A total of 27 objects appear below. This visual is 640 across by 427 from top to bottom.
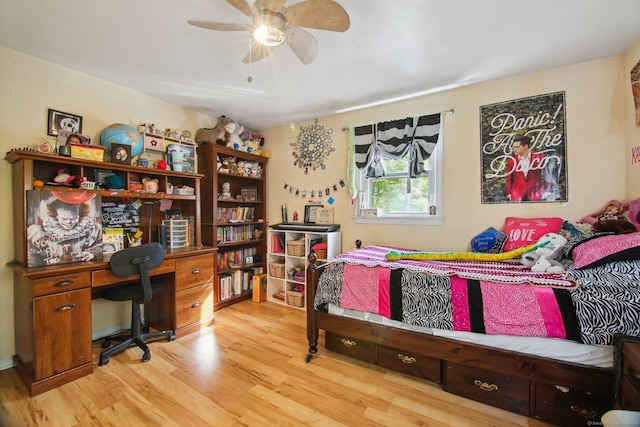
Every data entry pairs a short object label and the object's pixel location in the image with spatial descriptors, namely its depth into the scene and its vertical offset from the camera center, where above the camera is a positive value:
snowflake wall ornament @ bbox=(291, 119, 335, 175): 3.45 +0.89
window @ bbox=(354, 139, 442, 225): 2.79 +0.19
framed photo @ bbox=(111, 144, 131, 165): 2.34 +0.55
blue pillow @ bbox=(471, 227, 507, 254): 2.40 -0.29
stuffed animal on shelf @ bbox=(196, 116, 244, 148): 3.19 +1.00
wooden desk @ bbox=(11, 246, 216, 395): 1.71 -0.74
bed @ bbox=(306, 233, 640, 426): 1.34 -0.69
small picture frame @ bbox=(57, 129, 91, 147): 2.20 +0.66
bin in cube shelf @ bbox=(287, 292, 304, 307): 3.19 -1.08
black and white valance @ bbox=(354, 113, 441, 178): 2.75 +0.78
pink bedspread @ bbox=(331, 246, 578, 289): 1.53 -0.42
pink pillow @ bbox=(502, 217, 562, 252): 2.25 -0.18
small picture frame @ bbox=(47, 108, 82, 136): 2.18 +0.80
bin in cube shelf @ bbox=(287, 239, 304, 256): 3.23 -0.45
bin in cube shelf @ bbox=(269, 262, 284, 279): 3.39 -0.76
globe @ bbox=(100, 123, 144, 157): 2.39 +0.73
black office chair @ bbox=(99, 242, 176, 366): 2.03 -0.61
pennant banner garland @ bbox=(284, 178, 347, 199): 3.35 +0.29
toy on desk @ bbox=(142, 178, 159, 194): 2.60 +0.29
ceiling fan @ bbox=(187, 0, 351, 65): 1.37 +1.09
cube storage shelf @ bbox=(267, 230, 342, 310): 3.19 -0.62
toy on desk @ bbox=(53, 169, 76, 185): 2.09 +0.30
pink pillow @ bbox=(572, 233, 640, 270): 1.47 -0.25
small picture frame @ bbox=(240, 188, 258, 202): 3.73 +0.27
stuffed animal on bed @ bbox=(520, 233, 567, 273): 1.79 -0.33
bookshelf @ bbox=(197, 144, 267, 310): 3.21 -0.04
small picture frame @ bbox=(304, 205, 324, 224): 3.52 -0.02
